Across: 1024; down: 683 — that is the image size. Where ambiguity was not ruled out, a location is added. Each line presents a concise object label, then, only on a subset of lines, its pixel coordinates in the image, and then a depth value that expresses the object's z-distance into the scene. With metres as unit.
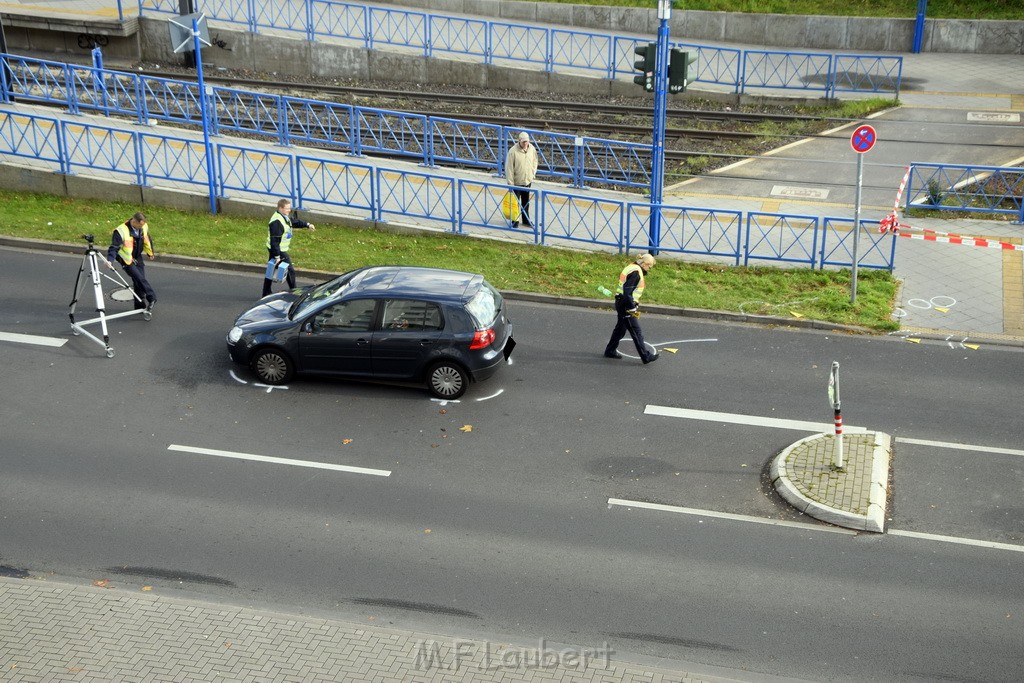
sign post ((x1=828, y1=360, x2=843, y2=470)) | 11.16
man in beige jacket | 18.88
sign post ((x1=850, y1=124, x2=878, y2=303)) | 15.51
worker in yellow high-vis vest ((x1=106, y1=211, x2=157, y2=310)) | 14.85
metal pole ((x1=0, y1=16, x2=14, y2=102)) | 23.38
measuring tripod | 14.31
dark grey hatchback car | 13.00
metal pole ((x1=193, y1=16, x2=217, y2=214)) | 18.47
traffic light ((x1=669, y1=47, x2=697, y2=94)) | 17.03
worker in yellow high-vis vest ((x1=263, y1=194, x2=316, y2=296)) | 15.38
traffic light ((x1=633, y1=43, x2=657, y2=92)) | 17.03
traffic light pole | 16.61
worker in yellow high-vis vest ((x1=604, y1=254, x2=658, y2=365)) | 13.95
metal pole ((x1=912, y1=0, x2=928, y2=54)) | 28.16
